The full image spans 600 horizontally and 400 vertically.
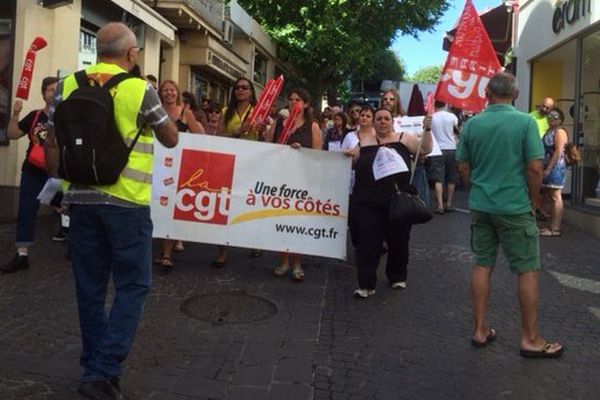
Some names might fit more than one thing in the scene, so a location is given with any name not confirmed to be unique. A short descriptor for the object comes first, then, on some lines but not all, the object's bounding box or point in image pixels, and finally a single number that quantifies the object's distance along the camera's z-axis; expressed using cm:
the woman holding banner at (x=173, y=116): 657
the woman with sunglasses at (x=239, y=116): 686
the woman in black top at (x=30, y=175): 626
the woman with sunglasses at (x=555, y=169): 920
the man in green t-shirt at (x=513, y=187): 449
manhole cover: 512
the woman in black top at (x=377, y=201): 581
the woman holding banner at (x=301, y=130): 643
